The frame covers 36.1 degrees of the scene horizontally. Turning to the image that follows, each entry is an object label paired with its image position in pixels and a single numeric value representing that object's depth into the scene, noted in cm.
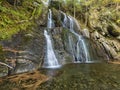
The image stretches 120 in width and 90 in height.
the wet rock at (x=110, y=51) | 1814
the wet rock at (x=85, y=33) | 1980
